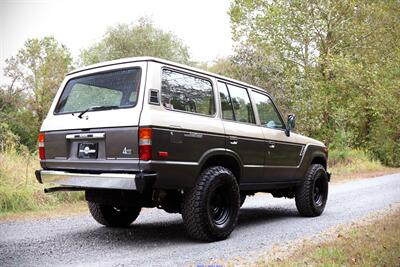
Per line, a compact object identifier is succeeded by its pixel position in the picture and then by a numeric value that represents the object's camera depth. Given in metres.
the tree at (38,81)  29.70
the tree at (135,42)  30.56
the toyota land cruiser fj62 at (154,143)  4.53
